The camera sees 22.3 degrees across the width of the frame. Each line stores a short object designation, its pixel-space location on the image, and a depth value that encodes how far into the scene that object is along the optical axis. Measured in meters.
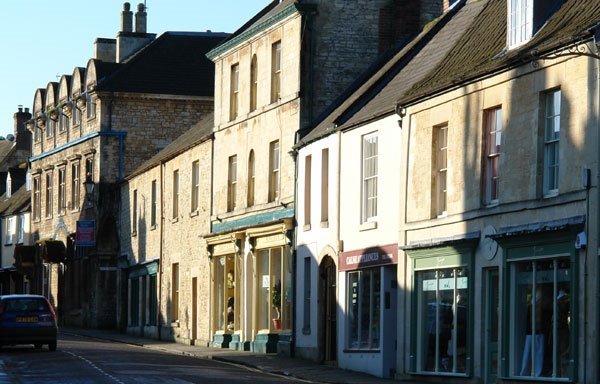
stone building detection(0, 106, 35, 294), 82.06
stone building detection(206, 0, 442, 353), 40.81
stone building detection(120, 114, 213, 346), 49.38
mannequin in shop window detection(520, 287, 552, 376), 25.16
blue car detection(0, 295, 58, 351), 40.53
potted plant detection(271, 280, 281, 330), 41.47
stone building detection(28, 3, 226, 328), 64.88
